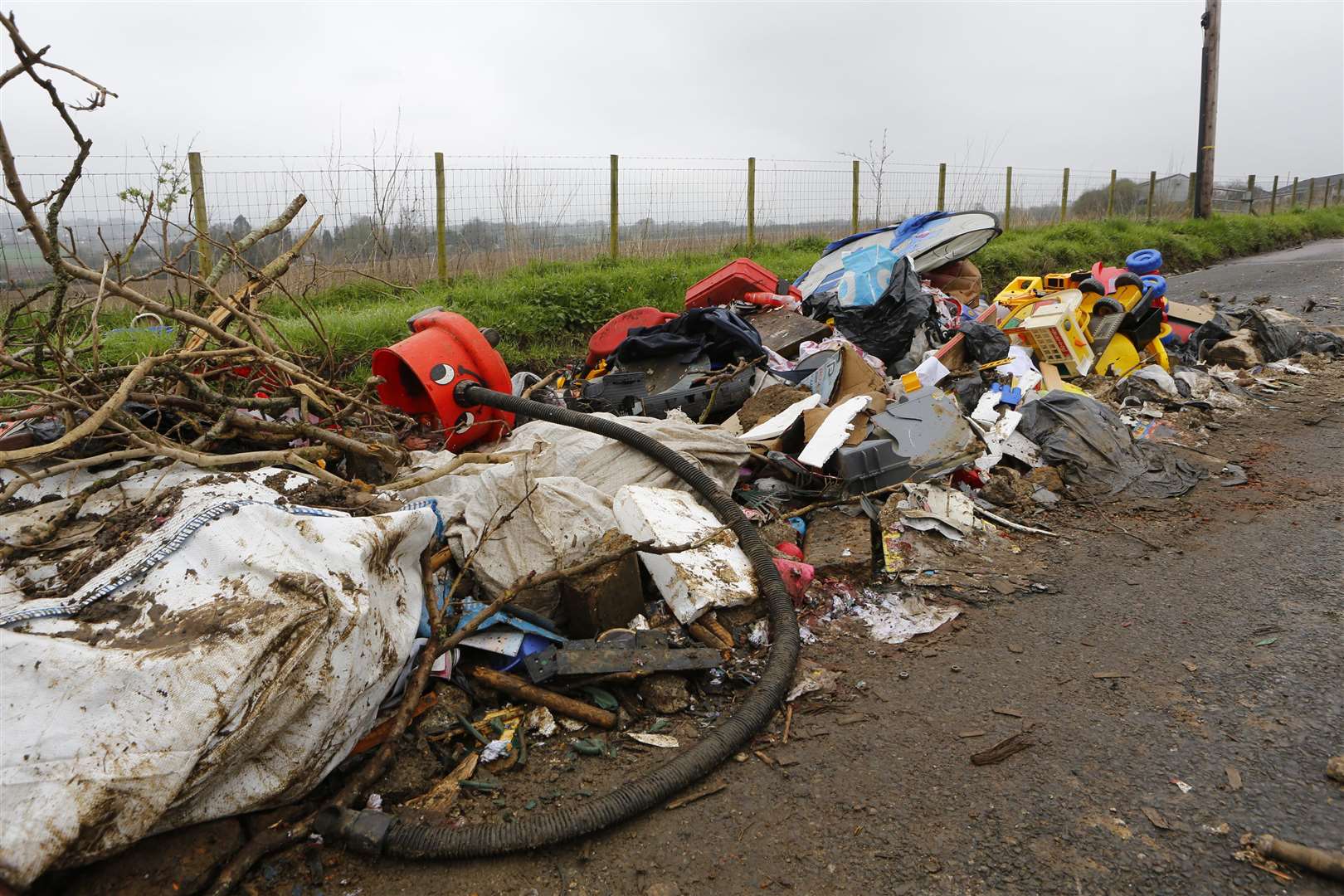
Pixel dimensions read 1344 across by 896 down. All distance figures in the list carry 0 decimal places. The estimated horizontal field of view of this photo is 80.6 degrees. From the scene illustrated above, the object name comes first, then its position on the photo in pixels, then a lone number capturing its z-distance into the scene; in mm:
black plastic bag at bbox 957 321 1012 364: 5891
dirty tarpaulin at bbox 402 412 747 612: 2955
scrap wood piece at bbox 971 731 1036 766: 2301
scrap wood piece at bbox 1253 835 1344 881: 1782
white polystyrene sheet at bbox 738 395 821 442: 4332
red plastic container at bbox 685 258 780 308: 6793
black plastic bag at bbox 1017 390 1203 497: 4449
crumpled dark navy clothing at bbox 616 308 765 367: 5172
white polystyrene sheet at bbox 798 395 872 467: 4009
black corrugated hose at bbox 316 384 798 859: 2006
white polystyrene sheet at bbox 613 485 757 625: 2947
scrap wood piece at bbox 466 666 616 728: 2533
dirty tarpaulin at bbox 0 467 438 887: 1667
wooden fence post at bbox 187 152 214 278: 8047
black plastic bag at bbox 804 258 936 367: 6141
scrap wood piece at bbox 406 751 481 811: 2223
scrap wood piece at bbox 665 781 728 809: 2201
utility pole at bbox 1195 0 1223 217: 15523
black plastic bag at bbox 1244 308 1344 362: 7465
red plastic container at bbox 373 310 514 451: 3957
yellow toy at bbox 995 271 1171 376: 6125
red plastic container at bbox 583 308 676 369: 5770
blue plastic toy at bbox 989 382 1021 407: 5160
